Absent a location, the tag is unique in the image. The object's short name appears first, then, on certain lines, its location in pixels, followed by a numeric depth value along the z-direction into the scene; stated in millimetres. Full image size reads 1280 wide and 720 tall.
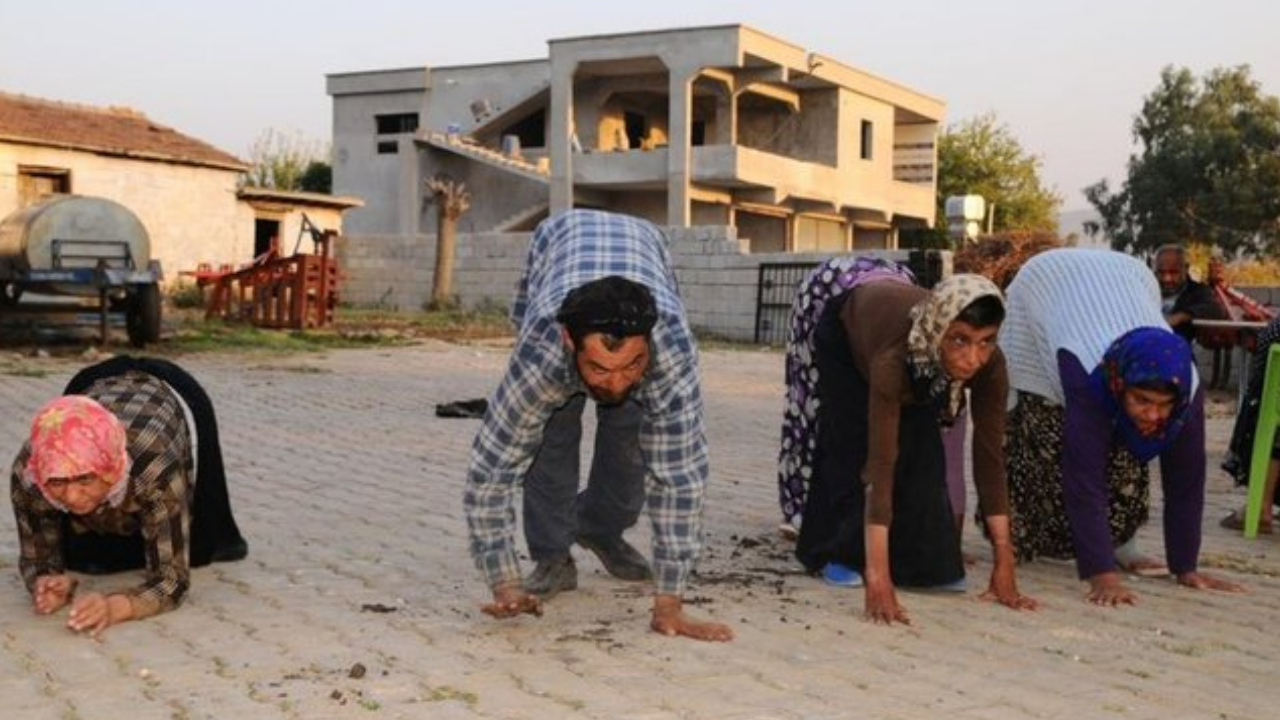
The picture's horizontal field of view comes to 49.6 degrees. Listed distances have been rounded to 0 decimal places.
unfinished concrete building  29125
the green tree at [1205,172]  38969
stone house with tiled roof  23203
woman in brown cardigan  3932
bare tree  23219
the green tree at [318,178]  41656
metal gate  20625
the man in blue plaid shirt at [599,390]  3307
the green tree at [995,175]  44344
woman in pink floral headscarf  3623
